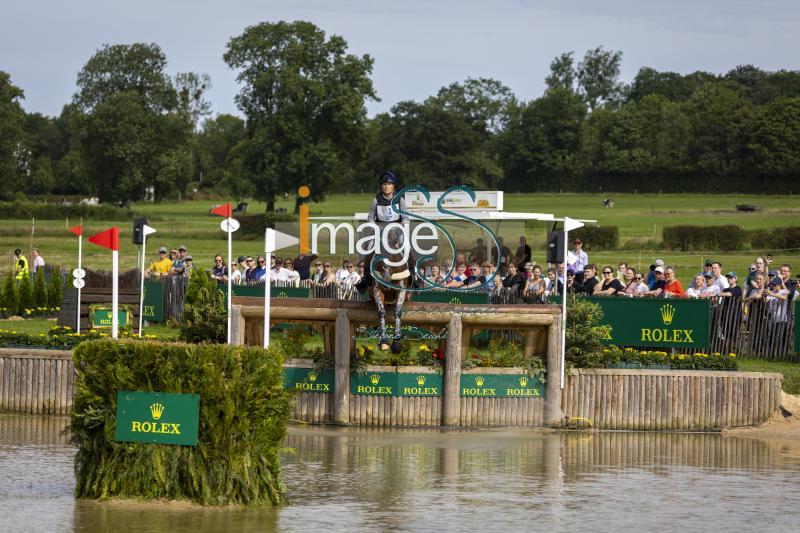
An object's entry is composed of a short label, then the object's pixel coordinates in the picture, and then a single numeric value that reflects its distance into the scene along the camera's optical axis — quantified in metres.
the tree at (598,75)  183.50
